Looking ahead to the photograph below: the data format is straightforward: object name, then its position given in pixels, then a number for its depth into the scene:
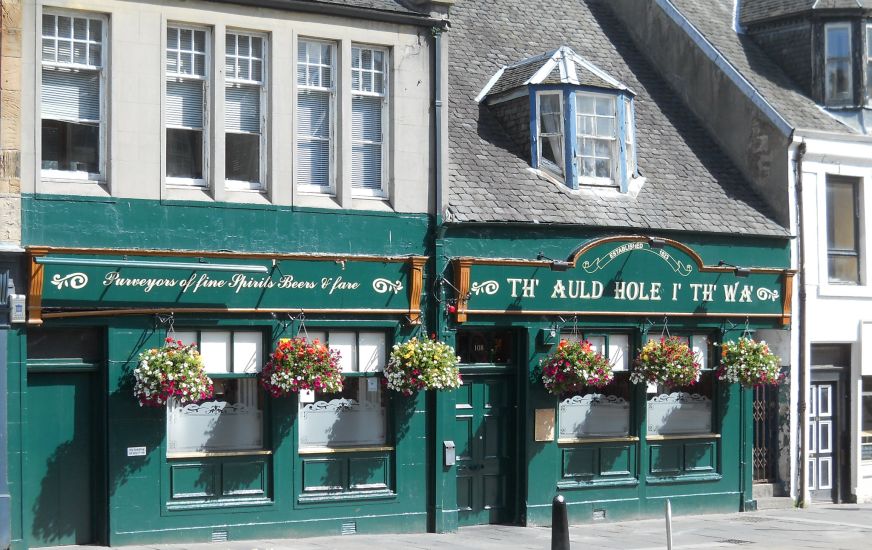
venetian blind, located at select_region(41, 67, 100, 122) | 16.06
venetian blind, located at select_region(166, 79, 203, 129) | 16.89
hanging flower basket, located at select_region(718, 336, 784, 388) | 20.89
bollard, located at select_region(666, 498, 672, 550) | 14.05
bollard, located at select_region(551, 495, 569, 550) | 13.66
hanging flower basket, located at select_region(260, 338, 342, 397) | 16.86
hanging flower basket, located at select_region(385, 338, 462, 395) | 17.75
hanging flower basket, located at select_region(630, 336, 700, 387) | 20.00
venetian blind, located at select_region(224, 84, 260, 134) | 17.34
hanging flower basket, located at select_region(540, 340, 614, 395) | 19.06
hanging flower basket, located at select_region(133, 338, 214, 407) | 15.81
